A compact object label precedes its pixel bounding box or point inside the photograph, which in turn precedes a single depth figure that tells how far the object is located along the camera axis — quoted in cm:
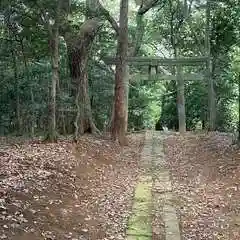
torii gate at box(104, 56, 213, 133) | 1400
